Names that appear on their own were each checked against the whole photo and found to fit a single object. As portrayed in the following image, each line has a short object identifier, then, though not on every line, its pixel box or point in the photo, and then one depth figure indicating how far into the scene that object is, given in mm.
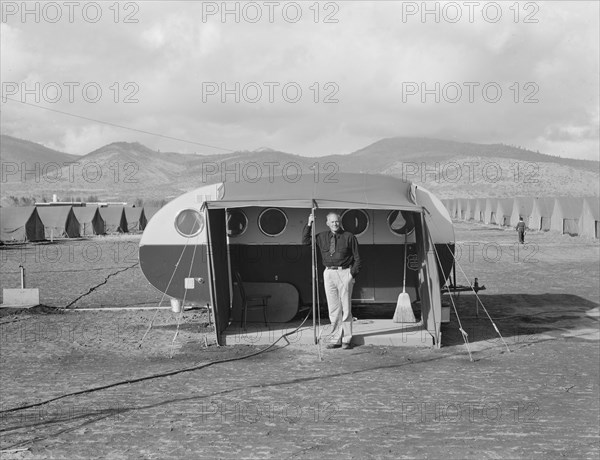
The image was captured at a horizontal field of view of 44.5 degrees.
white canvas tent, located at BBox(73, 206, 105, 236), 50719
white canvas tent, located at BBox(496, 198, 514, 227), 58562
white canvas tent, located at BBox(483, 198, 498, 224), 62969
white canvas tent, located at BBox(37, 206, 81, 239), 46438
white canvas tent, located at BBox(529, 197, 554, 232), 50156
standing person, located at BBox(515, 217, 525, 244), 37244
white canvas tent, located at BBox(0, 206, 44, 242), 41938
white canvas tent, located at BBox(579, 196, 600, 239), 41469
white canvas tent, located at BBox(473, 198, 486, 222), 67812
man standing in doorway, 11344
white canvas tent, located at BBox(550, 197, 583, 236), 44938
